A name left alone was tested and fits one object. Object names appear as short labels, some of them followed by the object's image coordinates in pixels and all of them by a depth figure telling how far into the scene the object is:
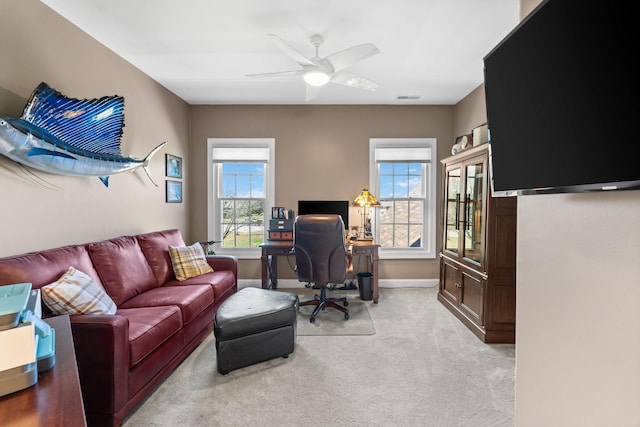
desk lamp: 4.19
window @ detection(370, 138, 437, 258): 4.58
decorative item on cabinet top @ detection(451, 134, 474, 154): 3.54
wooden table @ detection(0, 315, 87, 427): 0.70
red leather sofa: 1.69
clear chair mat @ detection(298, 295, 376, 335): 3.11
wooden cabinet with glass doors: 2.88
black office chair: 3.25
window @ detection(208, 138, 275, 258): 4.57
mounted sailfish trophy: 1.97
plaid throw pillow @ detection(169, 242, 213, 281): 3.22
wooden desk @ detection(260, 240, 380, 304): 3.91
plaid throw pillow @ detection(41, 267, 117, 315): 1.83
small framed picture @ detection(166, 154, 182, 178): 3.97
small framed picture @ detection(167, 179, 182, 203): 3.97
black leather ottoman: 2.32
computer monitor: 4.41
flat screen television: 0.81
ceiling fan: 2.33
